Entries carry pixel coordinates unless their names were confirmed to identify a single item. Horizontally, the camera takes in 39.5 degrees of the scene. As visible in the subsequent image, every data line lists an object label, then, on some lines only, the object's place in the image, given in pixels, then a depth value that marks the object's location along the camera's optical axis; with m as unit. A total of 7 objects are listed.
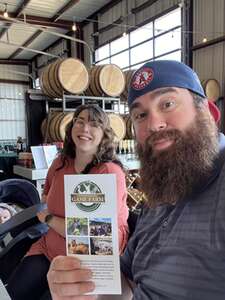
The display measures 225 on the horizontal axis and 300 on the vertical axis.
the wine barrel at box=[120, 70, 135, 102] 6.03
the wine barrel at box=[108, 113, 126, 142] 5.40
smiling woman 1.76
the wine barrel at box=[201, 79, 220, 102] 6.88
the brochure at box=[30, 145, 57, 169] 3.98
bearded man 0.77
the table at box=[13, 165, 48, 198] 3.96
